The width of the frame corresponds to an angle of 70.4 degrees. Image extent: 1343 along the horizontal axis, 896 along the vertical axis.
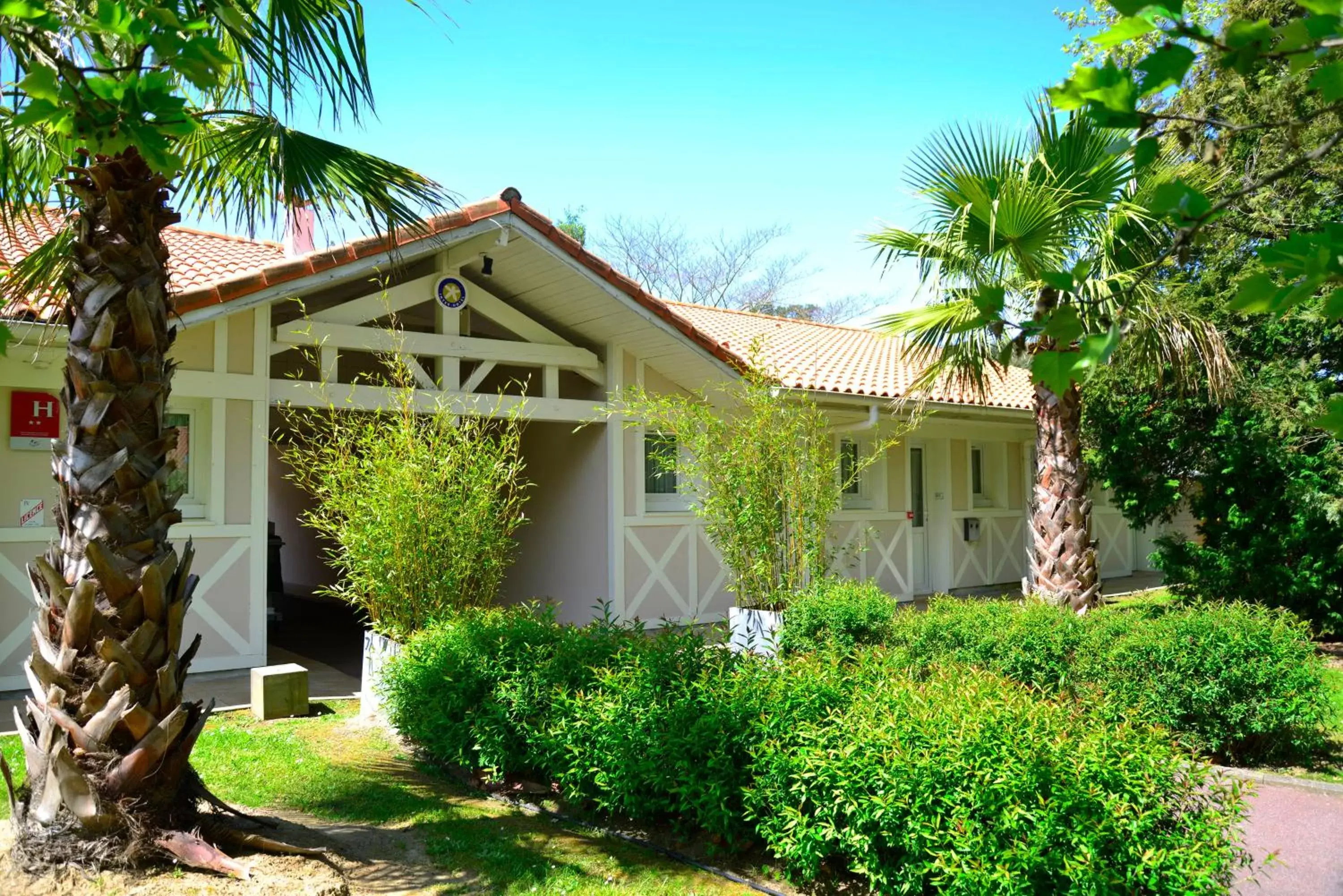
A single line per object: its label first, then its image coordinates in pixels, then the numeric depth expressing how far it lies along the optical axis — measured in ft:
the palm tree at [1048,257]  26.09
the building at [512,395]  27.20
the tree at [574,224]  126.21
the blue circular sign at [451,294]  32.09
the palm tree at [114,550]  12.85
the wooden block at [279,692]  24.23
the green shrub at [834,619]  25.35
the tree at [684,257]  121.80
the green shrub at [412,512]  22.91
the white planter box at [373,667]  23.71
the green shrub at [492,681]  17.98
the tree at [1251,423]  30.81
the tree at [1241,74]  5.23
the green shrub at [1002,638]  22.56
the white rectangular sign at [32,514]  25.68
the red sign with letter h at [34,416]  25.55
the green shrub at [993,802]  11.09
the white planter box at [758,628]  26.55
